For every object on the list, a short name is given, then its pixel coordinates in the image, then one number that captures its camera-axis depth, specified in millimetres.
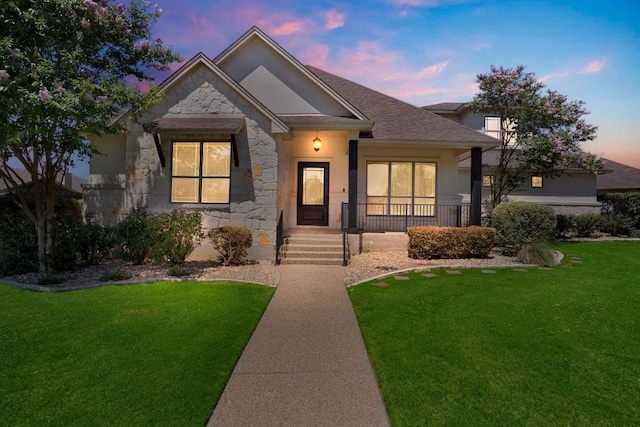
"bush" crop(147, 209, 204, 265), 8328
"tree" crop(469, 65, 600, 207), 14008
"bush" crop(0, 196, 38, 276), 8305
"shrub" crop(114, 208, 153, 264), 8422
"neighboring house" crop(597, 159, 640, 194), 23672
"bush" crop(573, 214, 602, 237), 15898
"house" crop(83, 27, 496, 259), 9695
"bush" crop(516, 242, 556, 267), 8889
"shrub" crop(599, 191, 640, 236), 15461
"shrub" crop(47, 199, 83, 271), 8102
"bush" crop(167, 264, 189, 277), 7715
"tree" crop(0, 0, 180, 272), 6469
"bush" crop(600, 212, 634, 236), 15720
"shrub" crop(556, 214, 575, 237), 15830
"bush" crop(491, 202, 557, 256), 9852
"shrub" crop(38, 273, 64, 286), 7230
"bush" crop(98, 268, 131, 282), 7391
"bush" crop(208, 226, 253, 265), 8695
